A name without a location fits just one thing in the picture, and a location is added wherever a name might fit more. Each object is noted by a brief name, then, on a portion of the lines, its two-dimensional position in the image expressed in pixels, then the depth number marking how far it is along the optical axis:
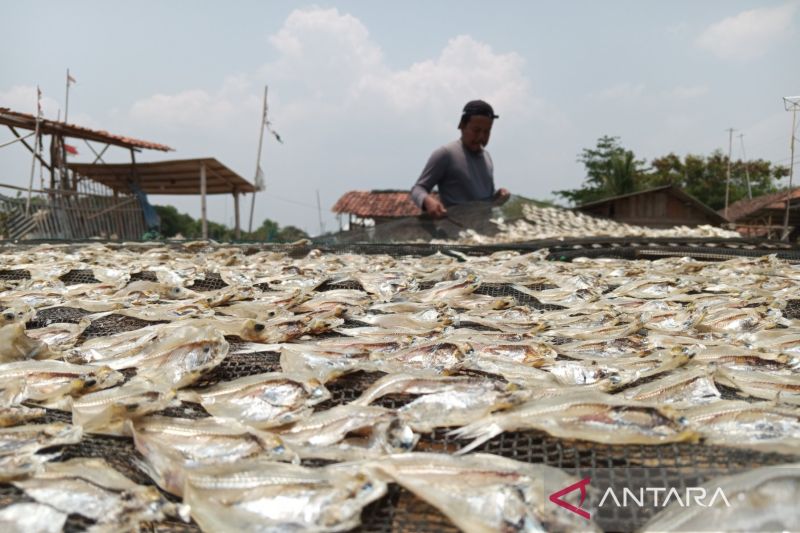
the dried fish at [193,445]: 0.40
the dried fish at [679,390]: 0.49
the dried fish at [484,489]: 0.34
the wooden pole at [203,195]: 9.42
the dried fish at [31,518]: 0.34
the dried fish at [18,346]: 0.58
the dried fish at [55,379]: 0.50
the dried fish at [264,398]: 0.47
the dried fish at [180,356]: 0.54
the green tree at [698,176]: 26.14
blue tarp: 9.98
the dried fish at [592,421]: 0.42
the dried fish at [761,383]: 0.50
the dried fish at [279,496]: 0.35
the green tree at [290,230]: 25.08
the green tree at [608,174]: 22.41
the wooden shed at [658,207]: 11.95
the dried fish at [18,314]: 0.71
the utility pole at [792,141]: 16.62
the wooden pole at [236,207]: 11.29
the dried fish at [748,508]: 0.32
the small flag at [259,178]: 12.05
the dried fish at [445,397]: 0.45
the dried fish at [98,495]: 0.36
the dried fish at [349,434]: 0.42
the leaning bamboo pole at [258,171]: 12.08
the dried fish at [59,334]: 0.66
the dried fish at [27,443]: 0.39
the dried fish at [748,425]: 0.40
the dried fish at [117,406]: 0.45
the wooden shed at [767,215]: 16.65
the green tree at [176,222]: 28.57
